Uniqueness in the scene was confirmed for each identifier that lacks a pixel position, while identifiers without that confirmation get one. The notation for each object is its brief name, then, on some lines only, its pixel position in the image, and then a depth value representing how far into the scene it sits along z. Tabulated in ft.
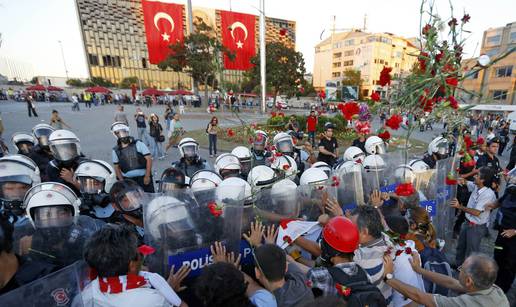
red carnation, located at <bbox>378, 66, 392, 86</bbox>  7.63
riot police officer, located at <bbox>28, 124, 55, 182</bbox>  15.26
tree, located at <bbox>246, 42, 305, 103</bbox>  88.58
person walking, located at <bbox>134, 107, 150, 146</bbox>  32.94
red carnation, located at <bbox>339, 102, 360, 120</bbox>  8.45
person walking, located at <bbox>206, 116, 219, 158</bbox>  30.45
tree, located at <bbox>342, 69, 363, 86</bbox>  146.00
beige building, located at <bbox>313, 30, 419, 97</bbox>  199.31
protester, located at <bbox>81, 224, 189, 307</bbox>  4.86
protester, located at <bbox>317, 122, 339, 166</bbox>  19.71
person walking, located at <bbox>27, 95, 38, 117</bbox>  59.26
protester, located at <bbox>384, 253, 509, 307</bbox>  5.60
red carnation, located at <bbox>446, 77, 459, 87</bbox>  6.06
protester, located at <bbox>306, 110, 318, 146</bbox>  34.69
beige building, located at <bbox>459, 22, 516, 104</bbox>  105.70
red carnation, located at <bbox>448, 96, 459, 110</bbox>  6.27
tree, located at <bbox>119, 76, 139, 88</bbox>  197.67
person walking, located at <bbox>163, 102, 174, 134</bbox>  41.92
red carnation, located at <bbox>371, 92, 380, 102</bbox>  7.68
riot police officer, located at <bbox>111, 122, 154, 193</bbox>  15.01
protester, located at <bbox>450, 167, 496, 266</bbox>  11.44
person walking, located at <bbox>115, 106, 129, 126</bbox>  36.19
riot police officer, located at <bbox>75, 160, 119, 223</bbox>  10.38
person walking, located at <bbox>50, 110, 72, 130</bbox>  29.96
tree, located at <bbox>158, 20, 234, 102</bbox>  82.58
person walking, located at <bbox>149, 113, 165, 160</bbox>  30.32
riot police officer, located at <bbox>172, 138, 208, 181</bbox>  15.26
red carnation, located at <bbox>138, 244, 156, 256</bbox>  5.57
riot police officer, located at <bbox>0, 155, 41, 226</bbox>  9.31
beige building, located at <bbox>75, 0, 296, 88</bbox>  212.43
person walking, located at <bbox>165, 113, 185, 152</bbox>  32.05
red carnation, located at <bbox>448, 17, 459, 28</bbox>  5.98
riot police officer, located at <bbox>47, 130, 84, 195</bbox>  12.46
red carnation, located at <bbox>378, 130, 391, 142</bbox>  8.33
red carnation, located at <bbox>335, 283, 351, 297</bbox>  5.15
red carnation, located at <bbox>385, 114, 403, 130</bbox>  7.28
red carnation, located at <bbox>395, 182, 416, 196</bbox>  9.35
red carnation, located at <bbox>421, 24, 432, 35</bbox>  6.18
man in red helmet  5.15
